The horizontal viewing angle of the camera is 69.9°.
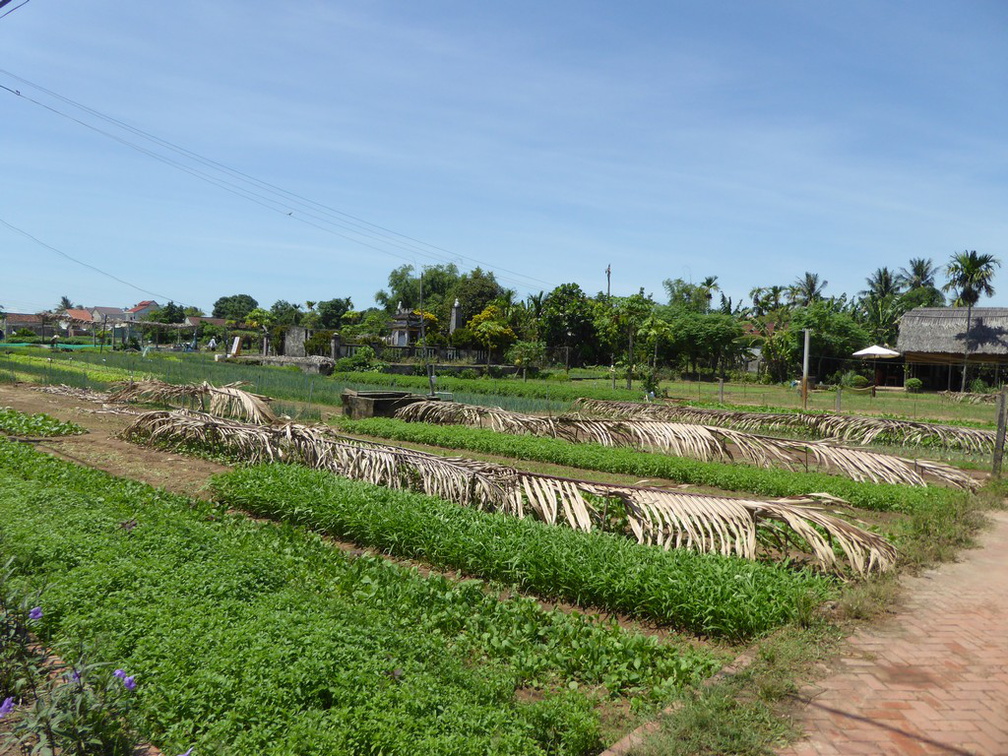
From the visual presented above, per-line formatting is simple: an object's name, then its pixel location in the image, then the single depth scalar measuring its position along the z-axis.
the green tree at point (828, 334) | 40.44
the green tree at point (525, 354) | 37.31
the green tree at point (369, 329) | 46.40
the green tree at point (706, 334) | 42.09
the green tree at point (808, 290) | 52.06
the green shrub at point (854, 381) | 37.53
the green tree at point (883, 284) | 55.78
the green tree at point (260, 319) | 56.70
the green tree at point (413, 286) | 68.06
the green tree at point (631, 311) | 29.41
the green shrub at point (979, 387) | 30.38
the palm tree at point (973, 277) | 34.56
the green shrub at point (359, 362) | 36.03
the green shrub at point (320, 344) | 42.59
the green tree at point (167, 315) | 71.97
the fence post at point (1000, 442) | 11.33
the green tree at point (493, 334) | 40.47
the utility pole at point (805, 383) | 21.23
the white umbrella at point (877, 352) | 34.53
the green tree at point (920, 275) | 59.81
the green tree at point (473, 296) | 52.00
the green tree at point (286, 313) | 68.00
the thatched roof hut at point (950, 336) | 33.94
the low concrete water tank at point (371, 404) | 17.27
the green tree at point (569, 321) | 45.50
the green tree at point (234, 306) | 103.31
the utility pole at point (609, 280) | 42.16
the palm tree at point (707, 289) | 56.25
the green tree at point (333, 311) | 70.11
